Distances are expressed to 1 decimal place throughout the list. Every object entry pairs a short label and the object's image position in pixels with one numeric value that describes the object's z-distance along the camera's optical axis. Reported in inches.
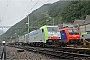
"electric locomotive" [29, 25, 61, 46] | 994.0
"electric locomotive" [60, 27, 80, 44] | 987.8
